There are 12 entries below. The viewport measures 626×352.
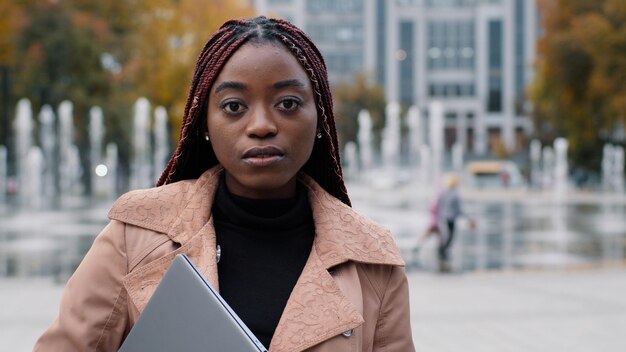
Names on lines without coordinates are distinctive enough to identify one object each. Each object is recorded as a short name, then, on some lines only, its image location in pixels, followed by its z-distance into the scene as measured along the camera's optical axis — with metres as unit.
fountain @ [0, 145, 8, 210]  34.68
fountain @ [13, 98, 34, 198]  33.67
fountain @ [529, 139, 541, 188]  58.19
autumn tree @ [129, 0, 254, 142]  36.22
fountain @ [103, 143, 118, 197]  37.33
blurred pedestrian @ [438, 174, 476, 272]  14.27
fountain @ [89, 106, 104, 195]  35.81
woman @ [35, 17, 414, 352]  1.71
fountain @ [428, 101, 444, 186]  36.52
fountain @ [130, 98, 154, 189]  34.56
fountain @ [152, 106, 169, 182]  35.34
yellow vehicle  48.64
